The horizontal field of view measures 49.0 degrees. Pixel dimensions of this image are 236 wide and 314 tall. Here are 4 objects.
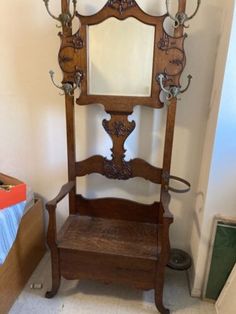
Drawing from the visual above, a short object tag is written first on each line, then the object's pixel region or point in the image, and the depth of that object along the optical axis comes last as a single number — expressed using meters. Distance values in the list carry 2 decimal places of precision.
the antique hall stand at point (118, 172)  1.29
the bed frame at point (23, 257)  1.38
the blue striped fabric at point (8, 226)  1.24
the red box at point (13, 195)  1.30
